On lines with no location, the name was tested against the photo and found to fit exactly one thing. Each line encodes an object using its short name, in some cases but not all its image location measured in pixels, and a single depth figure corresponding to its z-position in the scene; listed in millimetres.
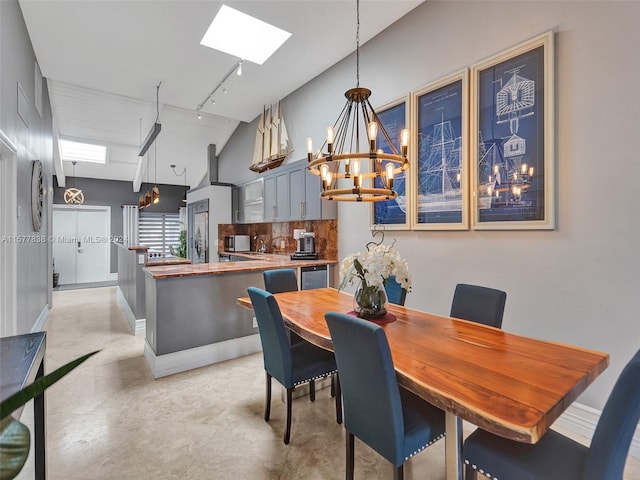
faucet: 6132
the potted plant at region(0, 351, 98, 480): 521
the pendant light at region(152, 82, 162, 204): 4820
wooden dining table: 994
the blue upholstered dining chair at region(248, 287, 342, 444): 1922
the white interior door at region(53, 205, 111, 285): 8320
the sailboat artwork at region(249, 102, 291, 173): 5131
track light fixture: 4021
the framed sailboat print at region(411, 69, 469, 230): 2764
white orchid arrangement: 1804
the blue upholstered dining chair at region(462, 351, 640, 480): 962
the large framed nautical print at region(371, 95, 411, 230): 3287
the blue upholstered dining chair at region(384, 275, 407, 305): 2590
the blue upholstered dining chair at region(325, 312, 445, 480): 1255
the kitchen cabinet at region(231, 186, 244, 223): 6258
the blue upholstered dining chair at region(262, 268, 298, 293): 2875
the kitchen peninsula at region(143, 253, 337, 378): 2969
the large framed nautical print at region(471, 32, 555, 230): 2246
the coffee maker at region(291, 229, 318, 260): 4426
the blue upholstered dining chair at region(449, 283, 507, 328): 1979
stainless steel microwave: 6348
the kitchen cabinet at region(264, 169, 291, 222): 4785
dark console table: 1005
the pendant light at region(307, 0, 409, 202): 1820
